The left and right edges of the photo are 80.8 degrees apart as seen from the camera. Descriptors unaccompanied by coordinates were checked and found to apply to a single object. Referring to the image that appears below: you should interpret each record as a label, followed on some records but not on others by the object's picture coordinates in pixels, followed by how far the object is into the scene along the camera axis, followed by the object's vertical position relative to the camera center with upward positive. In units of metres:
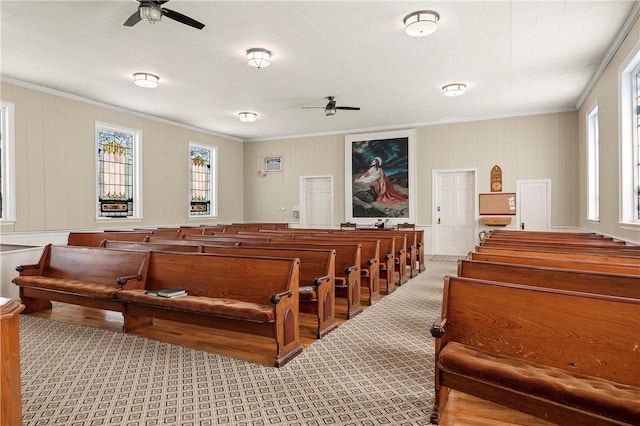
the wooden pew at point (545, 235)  5.32 -0.38
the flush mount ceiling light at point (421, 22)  4.34 +2.21
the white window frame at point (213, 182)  10.98 +0.89
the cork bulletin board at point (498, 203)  9.01 +0.18
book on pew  3.48 -0.75
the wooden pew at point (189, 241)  5.05 -0.41
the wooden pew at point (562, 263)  2.65 -0.41
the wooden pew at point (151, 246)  4.54 -0.43
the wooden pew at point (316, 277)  3.57 -0.67
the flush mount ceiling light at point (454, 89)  6.82 +2.23
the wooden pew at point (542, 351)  1.68 -0.75
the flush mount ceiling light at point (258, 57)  5.28 +2.19
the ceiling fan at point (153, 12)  3.63 +1.98
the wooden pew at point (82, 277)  3.83 -0.73
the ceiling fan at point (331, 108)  7.38 +2.05
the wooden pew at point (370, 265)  4.78 -0.70
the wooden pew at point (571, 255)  3.17 -0.41
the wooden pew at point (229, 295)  3.02 -0.76
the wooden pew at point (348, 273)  4.18 -0.71
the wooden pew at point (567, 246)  3.73 -0.39
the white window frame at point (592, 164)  7.20 +0.90
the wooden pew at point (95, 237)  6.35 -0.41
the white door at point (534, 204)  8.74 +0.15
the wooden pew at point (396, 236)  5.98 -0.42
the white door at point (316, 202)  11.30 +0.30
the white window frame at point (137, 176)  8.70 +0.85
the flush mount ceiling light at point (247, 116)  8.77 +2.25
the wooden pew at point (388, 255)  5.25 -0.65
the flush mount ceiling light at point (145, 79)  6.23 +2.23
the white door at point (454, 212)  9.52 -0.03
